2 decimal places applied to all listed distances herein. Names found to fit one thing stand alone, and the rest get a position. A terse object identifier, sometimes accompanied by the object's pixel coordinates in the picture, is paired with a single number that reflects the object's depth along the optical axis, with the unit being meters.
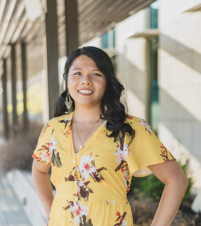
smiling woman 1.35
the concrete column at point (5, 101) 12.67
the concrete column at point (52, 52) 3.68
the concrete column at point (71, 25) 3.55
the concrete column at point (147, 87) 6.56
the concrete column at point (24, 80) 9.57
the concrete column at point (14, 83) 9.77
